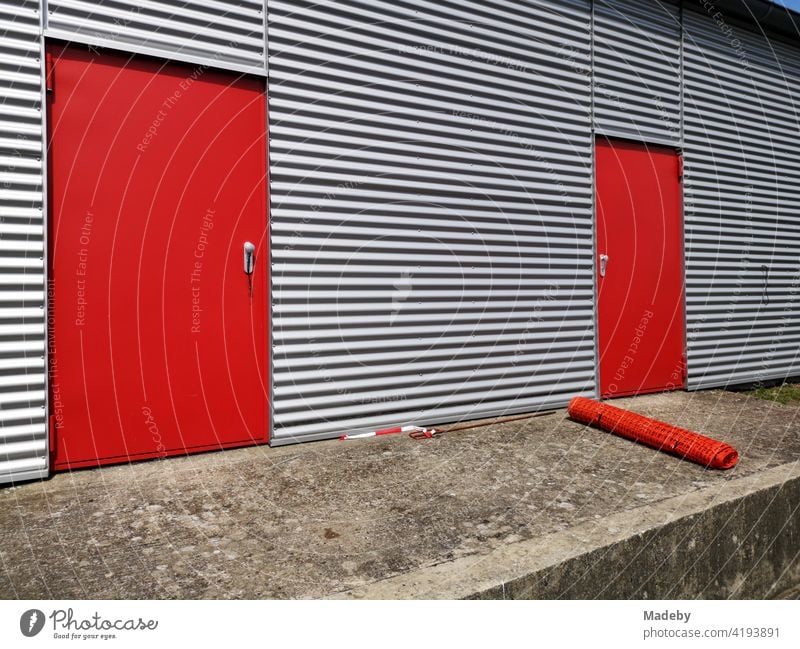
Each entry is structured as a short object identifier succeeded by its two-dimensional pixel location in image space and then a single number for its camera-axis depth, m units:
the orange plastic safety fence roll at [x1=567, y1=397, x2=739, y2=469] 4.30
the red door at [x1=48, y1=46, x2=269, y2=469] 4.09
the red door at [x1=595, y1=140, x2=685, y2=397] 6.69
